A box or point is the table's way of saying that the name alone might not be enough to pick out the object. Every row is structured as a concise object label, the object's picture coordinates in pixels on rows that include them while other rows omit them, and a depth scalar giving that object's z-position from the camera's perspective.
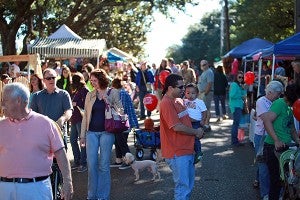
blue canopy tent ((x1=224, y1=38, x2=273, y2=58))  24.03
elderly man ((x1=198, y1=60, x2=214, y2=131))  15.31
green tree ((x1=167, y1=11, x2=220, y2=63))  90.40
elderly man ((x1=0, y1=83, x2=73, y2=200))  4.21
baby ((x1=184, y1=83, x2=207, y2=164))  7.22
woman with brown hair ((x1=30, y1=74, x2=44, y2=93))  8.69
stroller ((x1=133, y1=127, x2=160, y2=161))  10.82
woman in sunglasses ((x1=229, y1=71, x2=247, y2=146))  12.41
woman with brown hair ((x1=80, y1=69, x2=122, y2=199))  7.28
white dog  9.09
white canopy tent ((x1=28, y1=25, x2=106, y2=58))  17.80
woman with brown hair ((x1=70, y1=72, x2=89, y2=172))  9.62
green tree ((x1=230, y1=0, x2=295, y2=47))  30.81
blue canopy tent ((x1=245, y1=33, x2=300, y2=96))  9.70
